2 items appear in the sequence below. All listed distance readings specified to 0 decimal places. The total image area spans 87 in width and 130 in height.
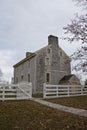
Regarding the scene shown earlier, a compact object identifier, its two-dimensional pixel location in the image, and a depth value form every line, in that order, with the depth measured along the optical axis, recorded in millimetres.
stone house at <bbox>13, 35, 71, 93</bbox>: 15094
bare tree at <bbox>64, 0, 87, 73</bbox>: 8098
